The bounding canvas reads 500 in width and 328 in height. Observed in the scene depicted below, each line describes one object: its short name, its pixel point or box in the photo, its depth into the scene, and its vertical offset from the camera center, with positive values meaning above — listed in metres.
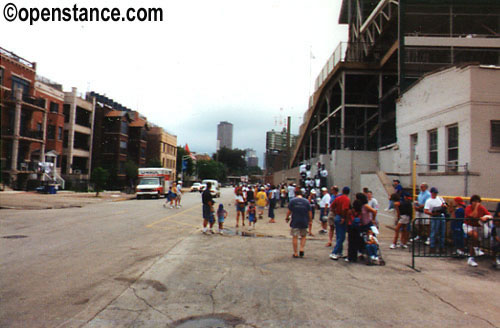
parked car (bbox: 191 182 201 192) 59.60 -1.80
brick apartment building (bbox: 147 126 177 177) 65.00 +5.85
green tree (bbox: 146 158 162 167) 56.78 +2.04
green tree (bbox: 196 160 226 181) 103.44 +2.41
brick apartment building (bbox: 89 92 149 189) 50.22 +4.93
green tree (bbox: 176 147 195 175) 86.44 +3.55
